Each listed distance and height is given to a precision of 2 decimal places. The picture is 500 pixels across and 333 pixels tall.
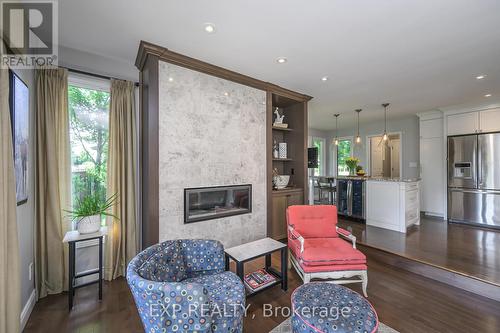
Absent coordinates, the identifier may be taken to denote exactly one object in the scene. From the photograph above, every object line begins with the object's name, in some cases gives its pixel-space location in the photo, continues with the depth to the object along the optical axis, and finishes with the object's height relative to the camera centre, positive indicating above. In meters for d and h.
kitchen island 3.96 -0.71
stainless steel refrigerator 4.27 -0.30
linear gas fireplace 2.64 -0.46
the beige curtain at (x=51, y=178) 2.18 -0.09
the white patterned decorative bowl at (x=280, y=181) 3.79 -0.25
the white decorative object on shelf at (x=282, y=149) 4.00 +0.33
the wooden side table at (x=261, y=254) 2.06 -0.87
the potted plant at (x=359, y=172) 5.16 -0.14
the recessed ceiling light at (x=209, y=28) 1.98 +1.31
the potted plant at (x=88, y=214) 2.17 -0.48
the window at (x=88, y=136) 2.50 +0.39
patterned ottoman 1.27 -0.93
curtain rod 2.41 +1.10
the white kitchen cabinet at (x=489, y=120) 4.31 +0.90
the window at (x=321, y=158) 7.83 +0.31
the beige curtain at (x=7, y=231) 1.28 -0.38
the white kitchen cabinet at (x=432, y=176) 5.08 -0.25
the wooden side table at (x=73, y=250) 2.03 -0.79
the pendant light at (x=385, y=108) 4.58 +1.31
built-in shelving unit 3.48 +0.14
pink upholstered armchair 2.21 -0.90
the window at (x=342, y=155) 7.39 +0.38
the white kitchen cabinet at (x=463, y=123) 4.54 +0.92
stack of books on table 2.18 -1.19
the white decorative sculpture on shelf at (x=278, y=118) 3.93 +0.89
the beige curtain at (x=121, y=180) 2.56 -0.14
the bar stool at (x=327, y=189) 5.22 -0.57
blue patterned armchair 1.19 -0.81
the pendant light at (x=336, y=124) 5.65 +1.33
